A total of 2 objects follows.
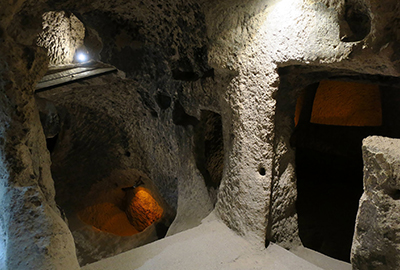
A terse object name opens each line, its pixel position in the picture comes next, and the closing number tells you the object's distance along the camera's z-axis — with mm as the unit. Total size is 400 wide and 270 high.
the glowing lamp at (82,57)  5051
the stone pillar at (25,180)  1512
